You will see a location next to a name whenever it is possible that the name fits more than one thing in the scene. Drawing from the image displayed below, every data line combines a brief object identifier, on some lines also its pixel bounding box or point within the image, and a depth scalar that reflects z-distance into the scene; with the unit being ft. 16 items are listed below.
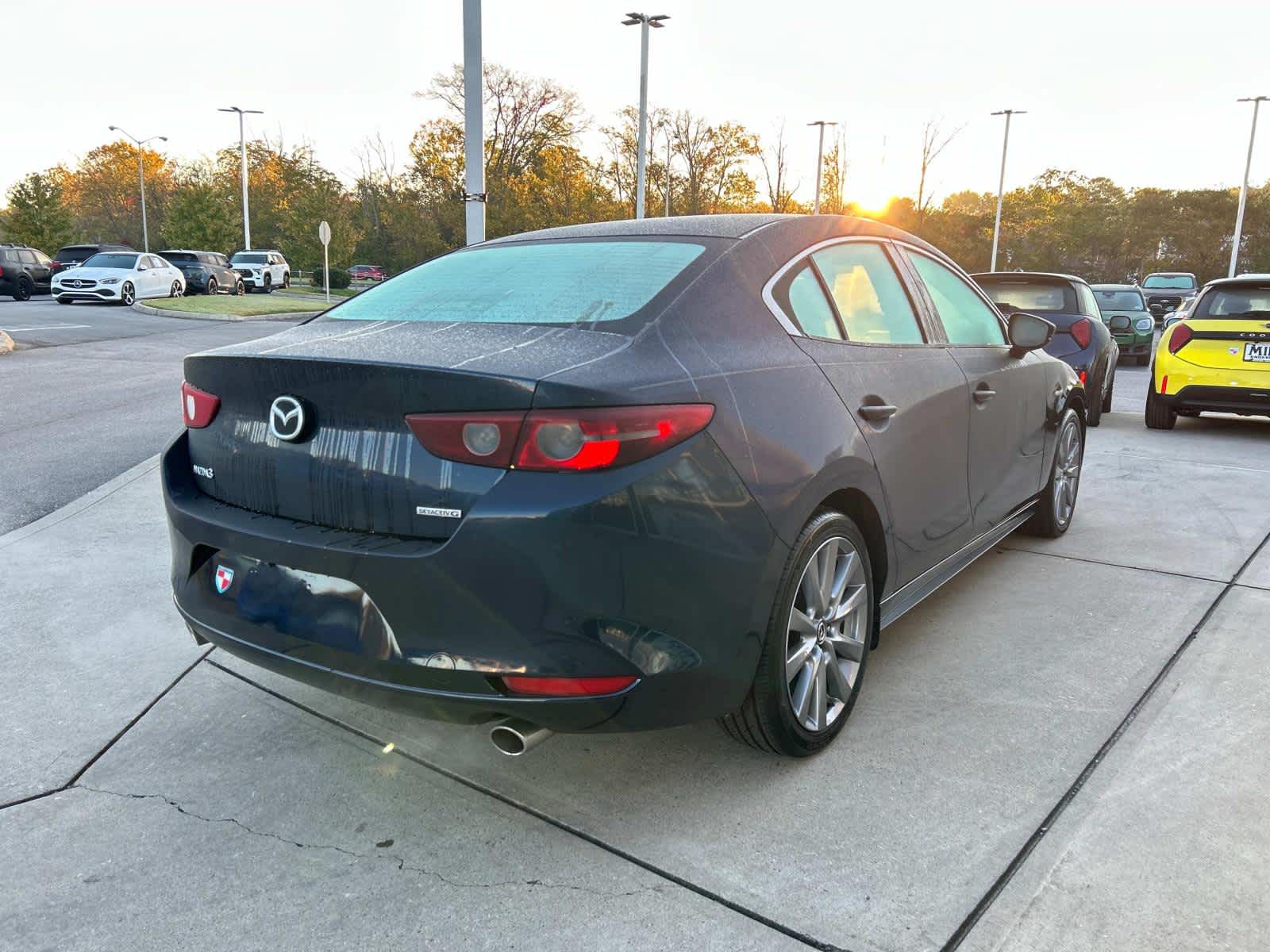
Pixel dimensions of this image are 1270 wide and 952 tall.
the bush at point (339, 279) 167.77
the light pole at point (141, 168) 178.29
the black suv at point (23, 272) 94.89
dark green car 56.75
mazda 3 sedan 7.15
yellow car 28.43
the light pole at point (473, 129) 37.47
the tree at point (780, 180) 148.25
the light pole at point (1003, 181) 176.86
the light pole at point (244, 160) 158.20
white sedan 87.66
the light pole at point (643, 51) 92.53
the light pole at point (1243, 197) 156.97
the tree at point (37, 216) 162.81
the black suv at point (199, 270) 106.52
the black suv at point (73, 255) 112.41
